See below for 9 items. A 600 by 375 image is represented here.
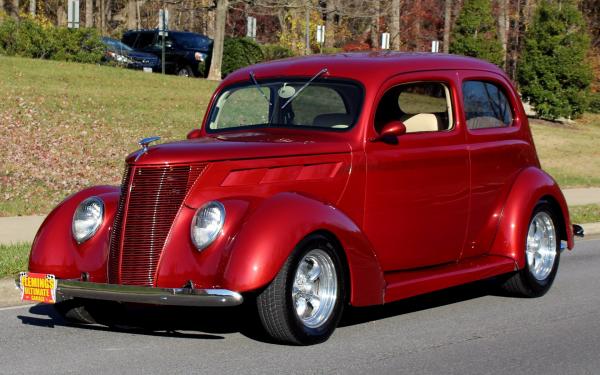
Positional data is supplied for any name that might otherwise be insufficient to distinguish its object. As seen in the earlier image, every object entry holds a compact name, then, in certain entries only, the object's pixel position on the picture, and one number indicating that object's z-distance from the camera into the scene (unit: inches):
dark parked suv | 1448.1
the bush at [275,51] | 1444.4
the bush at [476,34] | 1604.3
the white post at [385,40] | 1245.0
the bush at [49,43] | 1227.9
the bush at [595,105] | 1717.4
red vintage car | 276.7
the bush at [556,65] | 1427.2
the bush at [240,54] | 1396.4
